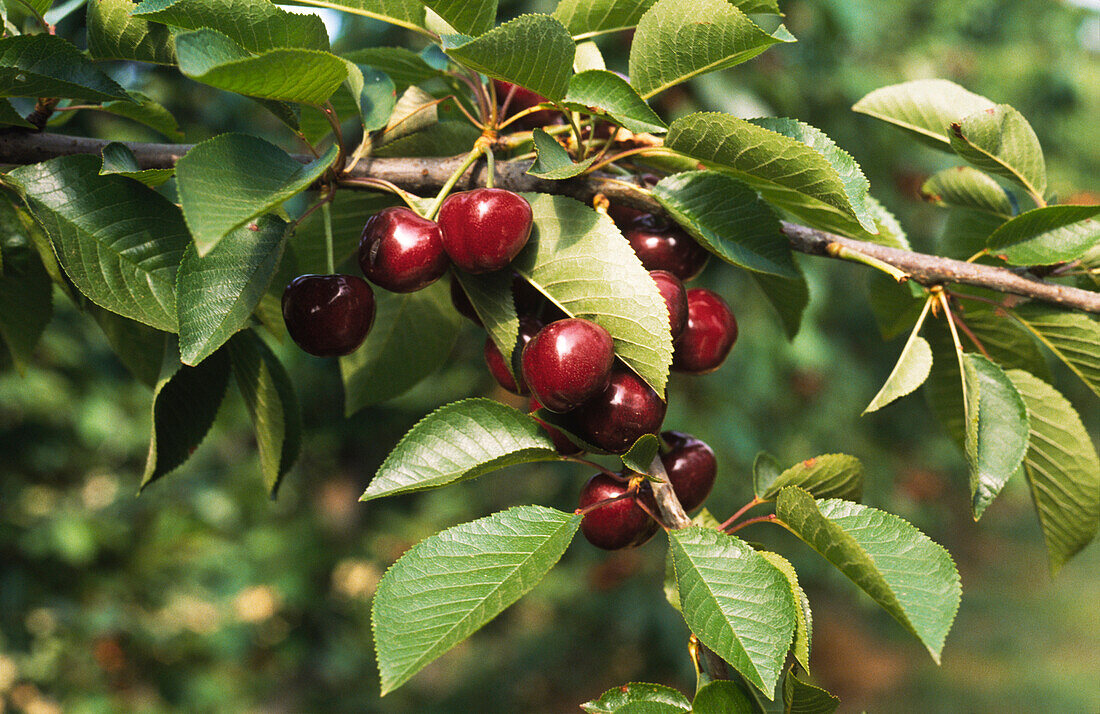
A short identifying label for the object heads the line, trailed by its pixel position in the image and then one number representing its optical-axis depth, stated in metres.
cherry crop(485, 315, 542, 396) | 0.54
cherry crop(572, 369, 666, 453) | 0.52
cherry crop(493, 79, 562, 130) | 0.59
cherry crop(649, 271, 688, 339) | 0.53
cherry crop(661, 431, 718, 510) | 0.55
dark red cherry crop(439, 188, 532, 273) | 0.52
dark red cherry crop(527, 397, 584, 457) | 0.53
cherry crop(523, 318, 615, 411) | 0.51
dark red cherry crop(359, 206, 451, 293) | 0.53
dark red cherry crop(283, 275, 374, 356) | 0.53
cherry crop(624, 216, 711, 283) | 0.56
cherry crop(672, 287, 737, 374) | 0.56
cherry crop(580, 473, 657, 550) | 0.53
